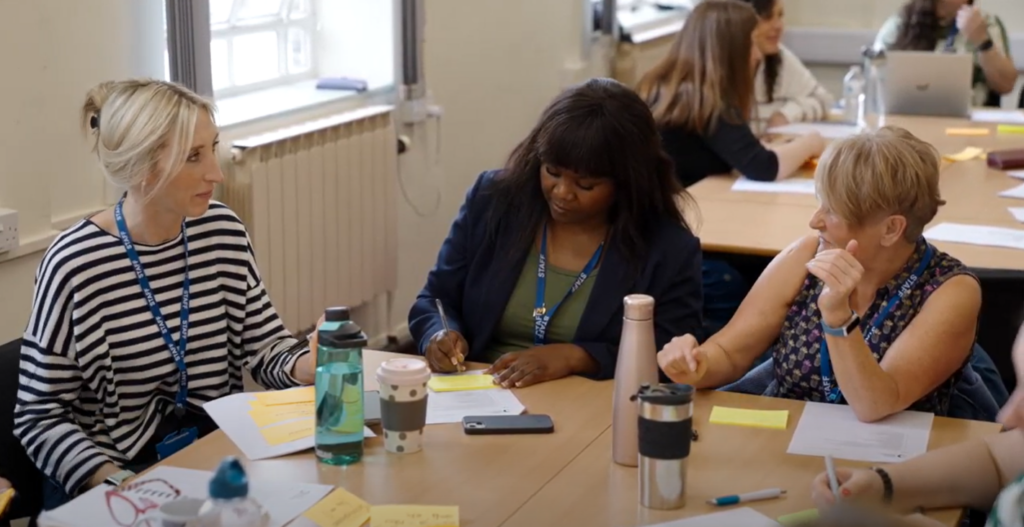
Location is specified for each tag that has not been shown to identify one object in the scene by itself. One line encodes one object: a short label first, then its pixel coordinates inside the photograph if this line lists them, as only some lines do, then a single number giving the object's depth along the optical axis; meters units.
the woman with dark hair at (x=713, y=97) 3.90
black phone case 1.98
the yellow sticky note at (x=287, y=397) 2.07
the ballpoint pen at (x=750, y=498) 1.72
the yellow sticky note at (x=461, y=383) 2.20
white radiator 3.44
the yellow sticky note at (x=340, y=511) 1.64
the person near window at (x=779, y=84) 5.01
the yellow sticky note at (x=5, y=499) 1.71
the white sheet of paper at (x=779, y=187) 3.84
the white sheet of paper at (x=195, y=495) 1.61
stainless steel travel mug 1.62
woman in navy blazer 2.41
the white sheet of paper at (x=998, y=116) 5.00
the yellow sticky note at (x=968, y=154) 4.30
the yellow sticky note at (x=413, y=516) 1.63
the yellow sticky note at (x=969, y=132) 4.73
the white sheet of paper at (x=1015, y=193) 3.77
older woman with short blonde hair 2.03
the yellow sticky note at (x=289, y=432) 1.91
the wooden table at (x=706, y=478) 1.69
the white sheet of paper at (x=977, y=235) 3.20
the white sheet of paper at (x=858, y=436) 1.91
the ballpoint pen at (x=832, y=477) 1.71
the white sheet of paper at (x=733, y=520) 1.63
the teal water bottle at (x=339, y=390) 1.81
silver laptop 4.96
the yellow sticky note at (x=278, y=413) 1.99
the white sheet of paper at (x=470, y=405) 2.05
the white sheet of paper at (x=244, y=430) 1.88
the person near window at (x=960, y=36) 5.48
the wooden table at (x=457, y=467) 1.73
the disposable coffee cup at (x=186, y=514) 1.50
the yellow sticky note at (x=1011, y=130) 4.76
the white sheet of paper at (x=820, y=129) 4.72
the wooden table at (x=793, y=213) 3.14
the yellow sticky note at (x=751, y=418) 2.04
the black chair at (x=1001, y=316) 2.89
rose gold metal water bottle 1.78
